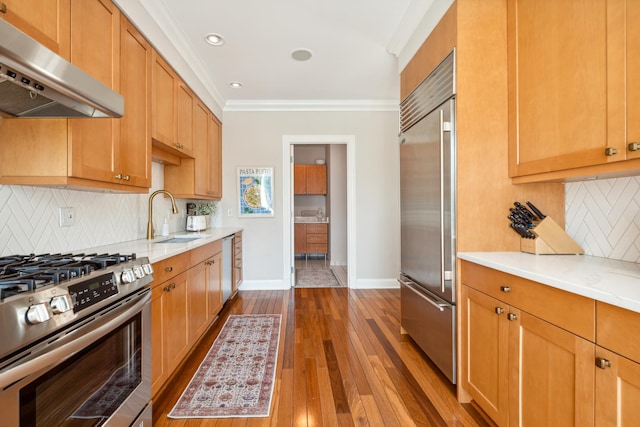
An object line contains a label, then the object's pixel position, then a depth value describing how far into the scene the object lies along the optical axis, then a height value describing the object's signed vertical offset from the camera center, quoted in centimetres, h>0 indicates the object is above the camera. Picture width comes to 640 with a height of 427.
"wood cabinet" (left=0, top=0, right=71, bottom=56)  110 +80
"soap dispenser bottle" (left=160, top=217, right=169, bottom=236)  282 -15
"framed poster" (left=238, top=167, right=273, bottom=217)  411 +31
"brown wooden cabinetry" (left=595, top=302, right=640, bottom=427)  85 -47
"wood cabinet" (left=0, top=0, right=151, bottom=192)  135 +42
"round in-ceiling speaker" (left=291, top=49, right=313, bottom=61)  279 +157
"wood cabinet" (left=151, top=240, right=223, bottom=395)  168 -66
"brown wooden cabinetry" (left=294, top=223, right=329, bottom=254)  679 -55
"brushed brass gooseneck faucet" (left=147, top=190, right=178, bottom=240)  253 -6
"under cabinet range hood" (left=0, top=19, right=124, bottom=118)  81 +46
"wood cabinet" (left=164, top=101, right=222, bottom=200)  310 +53
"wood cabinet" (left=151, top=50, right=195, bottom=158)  225 +90
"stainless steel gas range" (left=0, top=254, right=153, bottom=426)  78 -42
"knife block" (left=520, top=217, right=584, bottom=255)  162 -16
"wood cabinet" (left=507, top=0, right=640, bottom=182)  115 +58
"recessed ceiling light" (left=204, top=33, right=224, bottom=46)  253 +156
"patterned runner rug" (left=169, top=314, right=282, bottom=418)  168 -113
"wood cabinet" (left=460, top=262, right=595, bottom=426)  101 -58
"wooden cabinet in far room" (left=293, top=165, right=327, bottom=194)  697 +84
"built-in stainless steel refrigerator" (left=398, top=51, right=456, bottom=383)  178 +0
